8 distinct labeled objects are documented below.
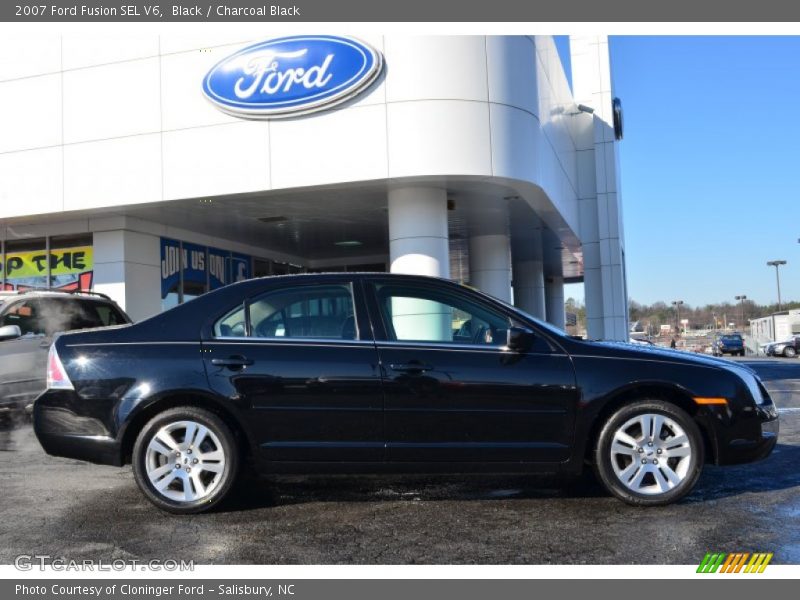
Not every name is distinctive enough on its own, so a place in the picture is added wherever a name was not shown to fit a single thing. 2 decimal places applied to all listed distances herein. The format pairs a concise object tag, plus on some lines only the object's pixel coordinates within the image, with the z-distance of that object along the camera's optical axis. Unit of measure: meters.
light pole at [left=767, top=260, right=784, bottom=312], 74.31
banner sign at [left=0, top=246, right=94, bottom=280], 13.94
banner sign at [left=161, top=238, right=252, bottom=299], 14.63
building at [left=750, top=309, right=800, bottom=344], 62.95
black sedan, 4.65
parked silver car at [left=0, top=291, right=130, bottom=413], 7.61
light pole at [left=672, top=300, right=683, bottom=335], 105.21
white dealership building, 10.85
